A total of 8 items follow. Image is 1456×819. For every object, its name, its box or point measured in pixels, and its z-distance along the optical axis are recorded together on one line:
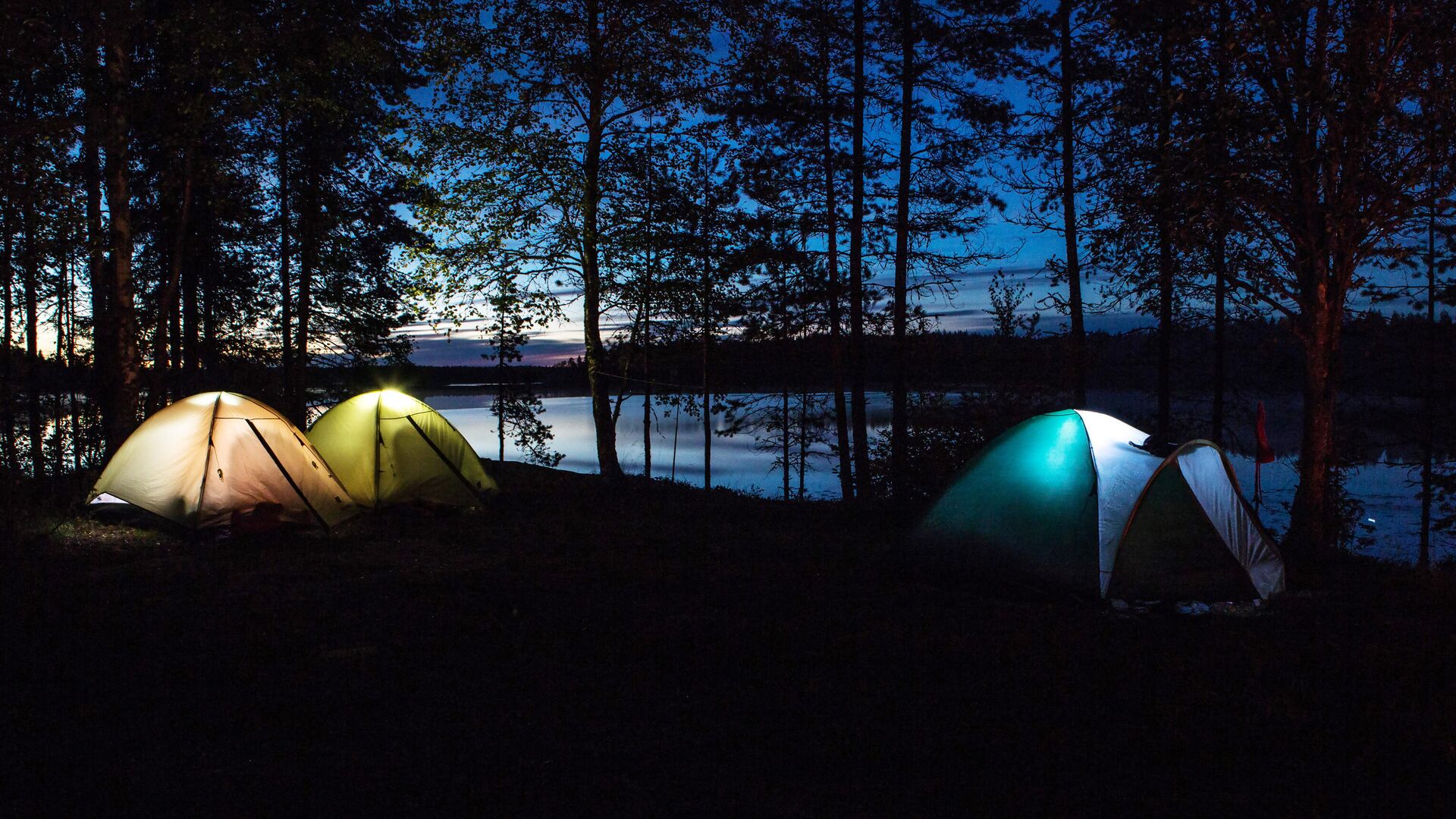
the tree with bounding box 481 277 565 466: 33.62
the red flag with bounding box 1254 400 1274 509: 9.31
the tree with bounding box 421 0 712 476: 13.69
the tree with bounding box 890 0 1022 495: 15.45
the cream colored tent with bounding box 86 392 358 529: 10.35
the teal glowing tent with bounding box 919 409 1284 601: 7.27
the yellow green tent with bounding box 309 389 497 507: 12.46
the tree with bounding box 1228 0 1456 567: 8.66
